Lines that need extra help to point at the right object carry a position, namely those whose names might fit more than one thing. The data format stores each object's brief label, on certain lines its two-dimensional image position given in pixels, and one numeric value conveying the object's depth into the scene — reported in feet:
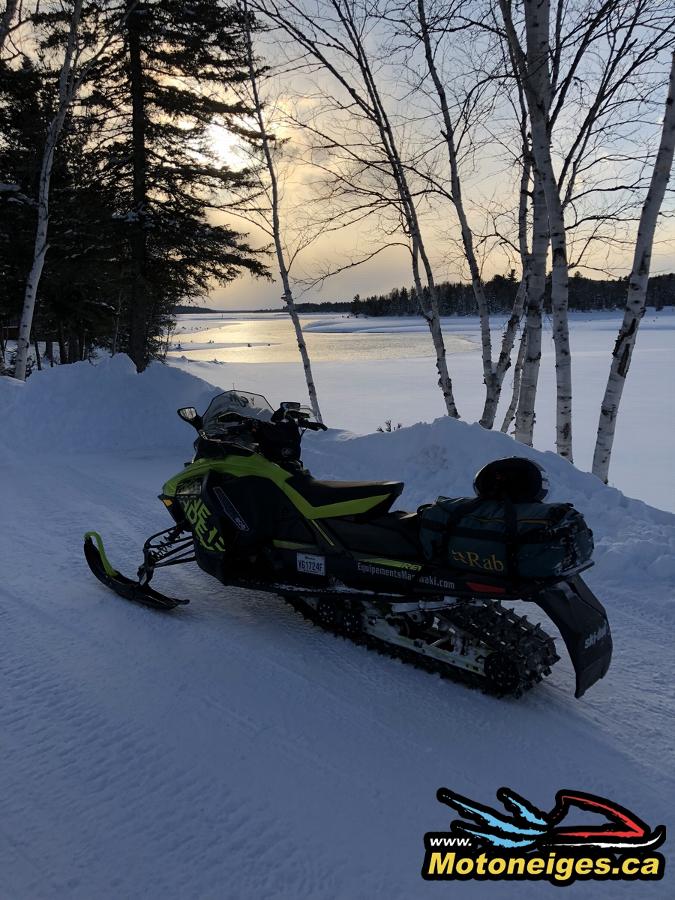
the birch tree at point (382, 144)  26.99
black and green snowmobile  8.41
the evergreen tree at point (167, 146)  40.96
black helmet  8.68
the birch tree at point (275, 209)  34.53
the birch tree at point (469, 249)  27.40
